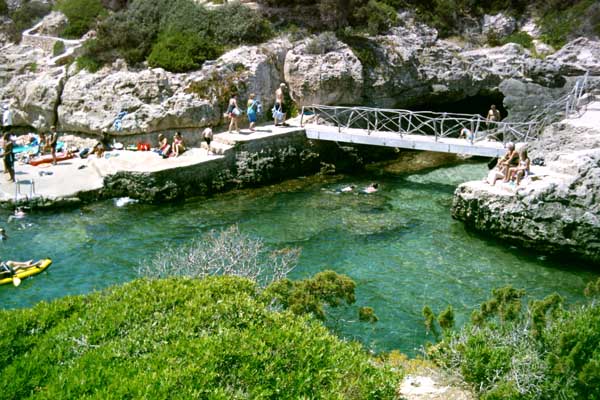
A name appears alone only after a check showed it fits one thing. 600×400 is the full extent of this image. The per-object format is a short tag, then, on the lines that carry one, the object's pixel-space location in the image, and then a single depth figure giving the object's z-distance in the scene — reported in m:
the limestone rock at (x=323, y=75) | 24.66
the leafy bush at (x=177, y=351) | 6.74
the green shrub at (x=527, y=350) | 7.21
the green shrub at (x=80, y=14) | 29.19
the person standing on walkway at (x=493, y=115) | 24.16
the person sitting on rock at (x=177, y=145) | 22.58
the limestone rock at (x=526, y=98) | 23.64
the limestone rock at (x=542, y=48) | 30.30
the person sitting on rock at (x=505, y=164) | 17.53
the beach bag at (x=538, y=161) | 17.88
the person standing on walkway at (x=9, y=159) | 20.75
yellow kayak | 14.64
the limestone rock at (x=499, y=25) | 32.25
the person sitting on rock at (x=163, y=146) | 22.50
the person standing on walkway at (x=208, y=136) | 22.20
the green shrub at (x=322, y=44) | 25.16
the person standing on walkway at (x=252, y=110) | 23.19
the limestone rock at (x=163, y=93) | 23.58
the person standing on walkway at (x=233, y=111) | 22.88
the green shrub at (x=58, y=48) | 27.92
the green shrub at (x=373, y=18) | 28.08
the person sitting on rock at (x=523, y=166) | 17.02
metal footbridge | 21.02
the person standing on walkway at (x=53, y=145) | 22.74
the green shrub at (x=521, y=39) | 30.92
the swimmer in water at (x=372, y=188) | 21.84
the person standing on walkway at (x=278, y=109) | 23.89
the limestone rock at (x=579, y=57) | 27.27
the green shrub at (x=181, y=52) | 24.87
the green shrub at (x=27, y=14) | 30.36
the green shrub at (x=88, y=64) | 25.89
